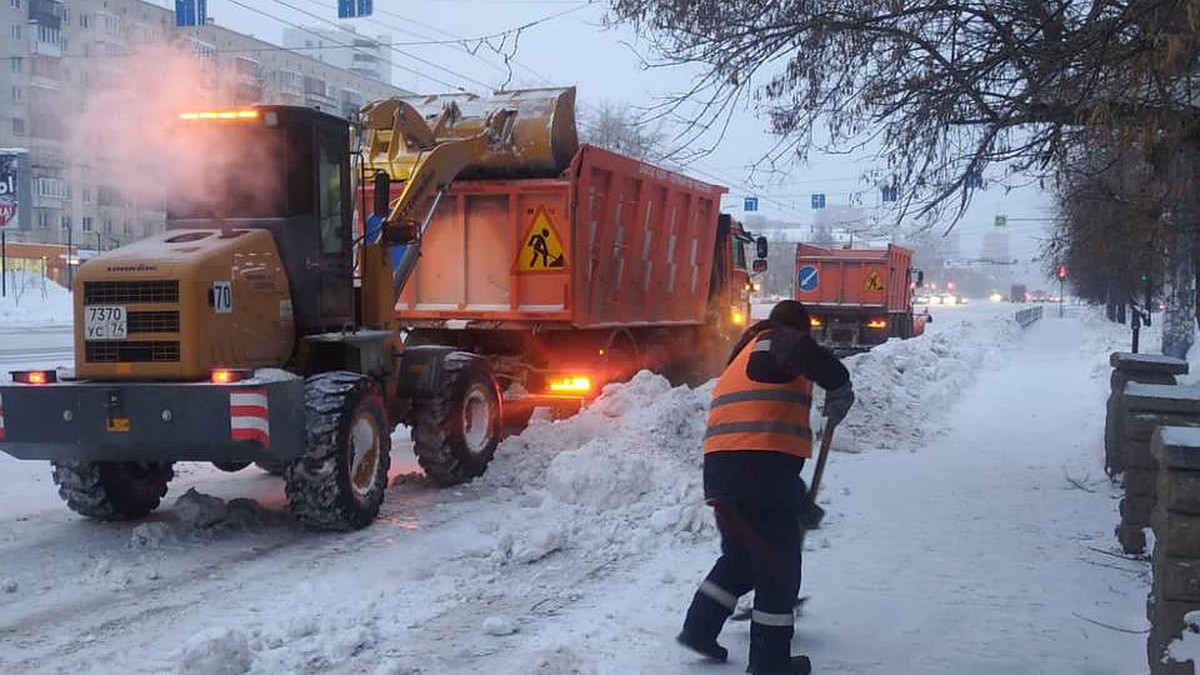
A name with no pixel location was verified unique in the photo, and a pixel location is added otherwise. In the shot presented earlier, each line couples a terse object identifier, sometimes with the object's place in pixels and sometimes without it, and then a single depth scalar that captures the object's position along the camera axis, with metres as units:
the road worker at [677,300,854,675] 4.96
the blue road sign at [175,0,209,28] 18.08
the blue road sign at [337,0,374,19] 19.53
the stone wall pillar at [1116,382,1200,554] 6.83
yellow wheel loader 7.14
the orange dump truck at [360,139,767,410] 11.57
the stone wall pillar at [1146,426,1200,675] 4.29
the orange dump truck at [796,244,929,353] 29.42
